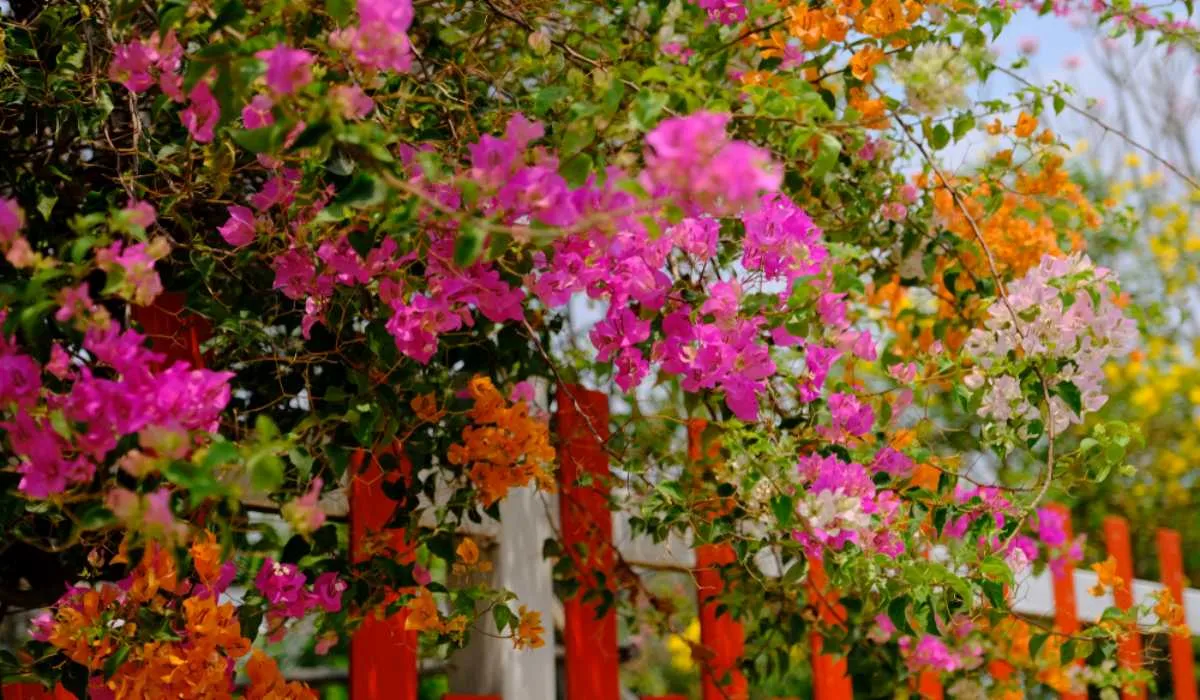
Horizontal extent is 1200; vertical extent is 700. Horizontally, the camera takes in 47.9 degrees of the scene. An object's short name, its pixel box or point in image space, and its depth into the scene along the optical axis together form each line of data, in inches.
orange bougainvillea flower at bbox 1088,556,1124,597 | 84.4
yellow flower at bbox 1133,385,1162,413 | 196.9
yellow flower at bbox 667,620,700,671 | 179.9
